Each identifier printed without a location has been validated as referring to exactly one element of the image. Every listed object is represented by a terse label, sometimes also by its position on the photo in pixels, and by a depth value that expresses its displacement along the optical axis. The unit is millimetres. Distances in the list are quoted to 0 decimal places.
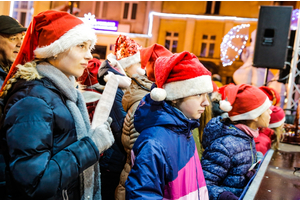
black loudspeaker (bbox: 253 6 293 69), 5855
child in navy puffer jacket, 2078
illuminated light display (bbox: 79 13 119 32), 17812
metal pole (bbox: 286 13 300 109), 5993
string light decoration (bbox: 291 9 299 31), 6961
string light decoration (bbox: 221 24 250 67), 7531
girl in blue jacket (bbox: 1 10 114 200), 1162
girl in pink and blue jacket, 1387
